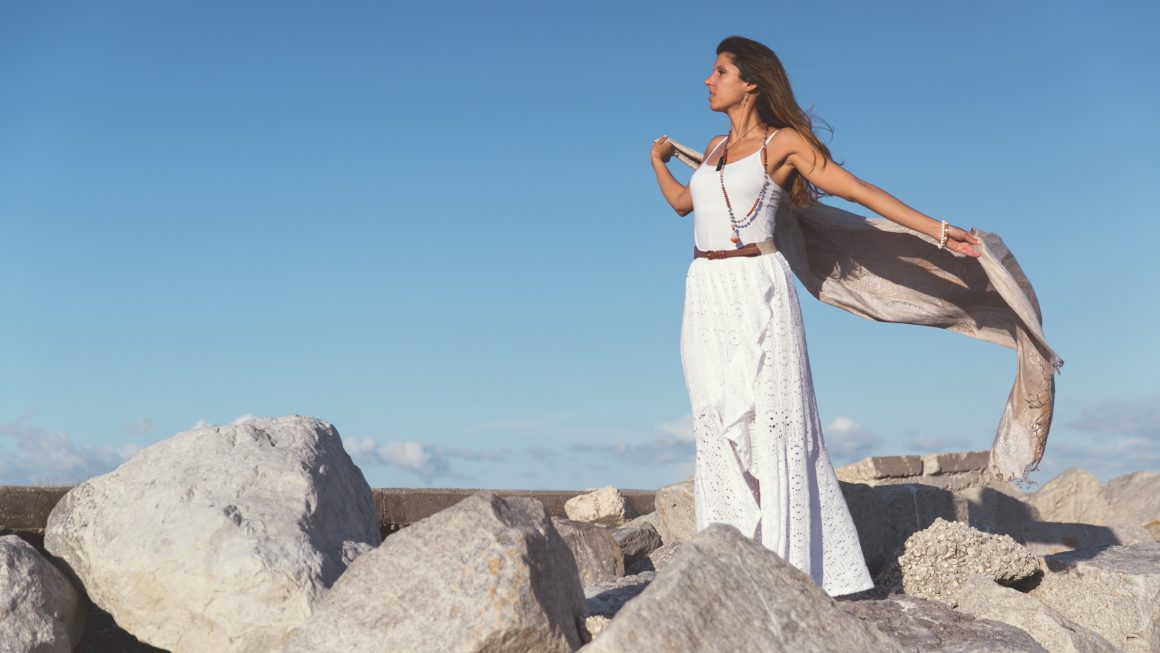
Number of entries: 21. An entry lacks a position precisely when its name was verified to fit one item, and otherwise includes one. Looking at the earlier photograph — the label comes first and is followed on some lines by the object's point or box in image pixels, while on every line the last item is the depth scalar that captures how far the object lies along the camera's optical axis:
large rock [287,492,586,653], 3.61
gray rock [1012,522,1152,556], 9.91
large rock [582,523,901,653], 3.38
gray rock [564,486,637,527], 9.00
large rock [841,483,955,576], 7.30
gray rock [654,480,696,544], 7.97
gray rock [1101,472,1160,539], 10.59
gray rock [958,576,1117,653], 5.22
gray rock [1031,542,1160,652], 6.13
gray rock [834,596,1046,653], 4.77
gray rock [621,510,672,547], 8.11
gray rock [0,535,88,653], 4.72
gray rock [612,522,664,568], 7.39
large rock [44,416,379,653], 4.48
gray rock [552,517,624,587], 6.91
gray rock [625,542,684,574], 7.05
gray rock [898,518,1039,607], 6.00
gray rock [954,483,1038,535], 8.52
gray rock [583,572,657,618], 4.66
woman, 5.24
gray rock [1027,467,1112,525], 11.22
